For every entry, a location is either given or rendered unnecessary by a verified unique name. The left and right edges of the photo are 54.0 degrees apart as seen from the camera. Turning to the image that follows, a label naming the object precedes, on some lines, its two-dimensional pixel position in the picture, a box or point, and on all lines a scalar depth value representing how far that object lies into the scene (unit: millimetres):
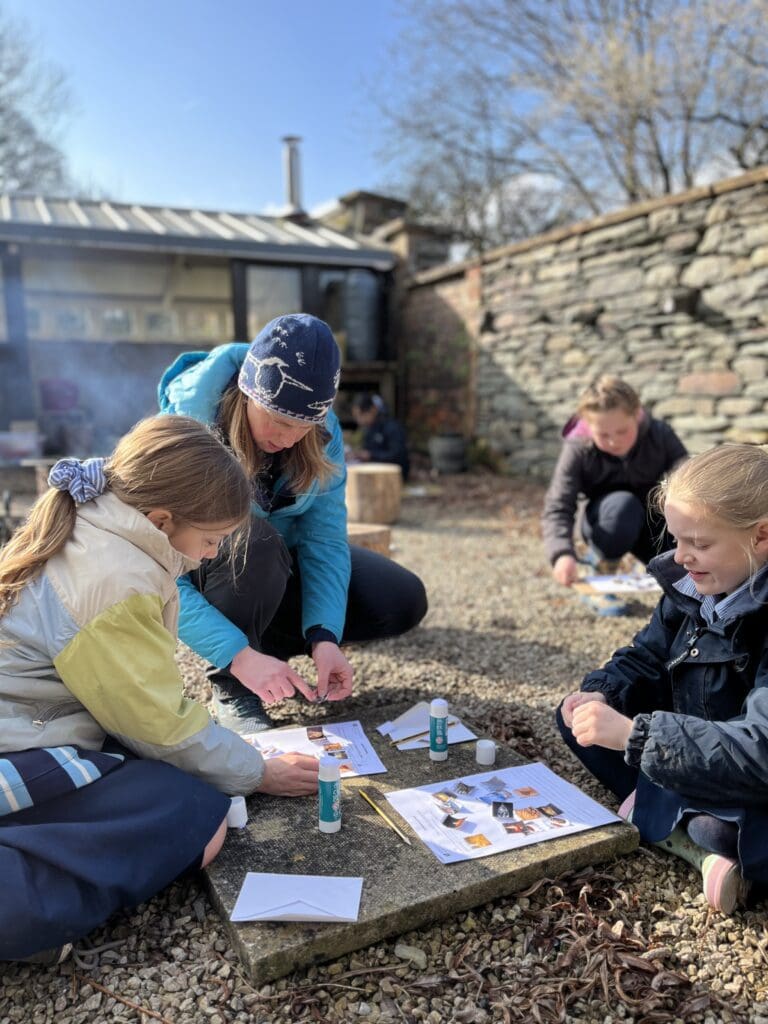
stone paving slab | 1520
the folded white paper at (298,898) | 1550
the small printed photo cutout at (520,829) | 1860
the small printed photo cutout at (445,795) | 2018
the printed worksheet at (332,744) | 2199
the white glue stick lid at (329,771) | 1827
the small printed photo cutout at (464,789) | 2043
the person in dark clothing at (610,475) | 3746
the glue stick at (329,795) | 1833
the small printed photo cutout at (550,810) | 1948
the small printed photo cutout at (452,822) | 1894
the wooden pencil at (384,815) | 1846
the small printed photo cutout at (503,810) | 1936
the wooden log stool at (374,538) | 4121
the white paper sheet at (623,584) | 3945
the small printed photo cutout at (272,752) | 2229
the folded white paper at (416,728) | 2346
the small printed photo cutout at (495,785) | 2064
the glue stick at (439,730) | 2203
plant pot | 9375
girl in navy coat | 1639
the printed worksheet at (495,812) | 1825
